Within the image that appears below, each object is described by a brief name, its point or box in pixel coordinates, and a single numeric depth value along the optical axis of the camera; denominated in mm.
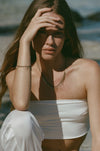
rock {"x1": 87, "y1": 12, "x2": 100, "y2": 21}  15711
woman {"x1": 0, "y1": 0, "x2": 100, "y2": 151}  3059
